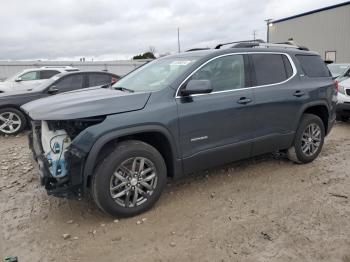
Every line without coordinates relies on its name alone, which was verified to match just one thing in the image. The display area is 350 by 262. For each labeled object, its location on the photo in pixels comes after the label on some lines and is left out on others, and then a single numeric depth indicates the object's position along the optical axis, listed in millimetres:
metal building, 27281
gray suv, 3611
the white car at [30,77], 12812
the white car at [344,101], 8773
